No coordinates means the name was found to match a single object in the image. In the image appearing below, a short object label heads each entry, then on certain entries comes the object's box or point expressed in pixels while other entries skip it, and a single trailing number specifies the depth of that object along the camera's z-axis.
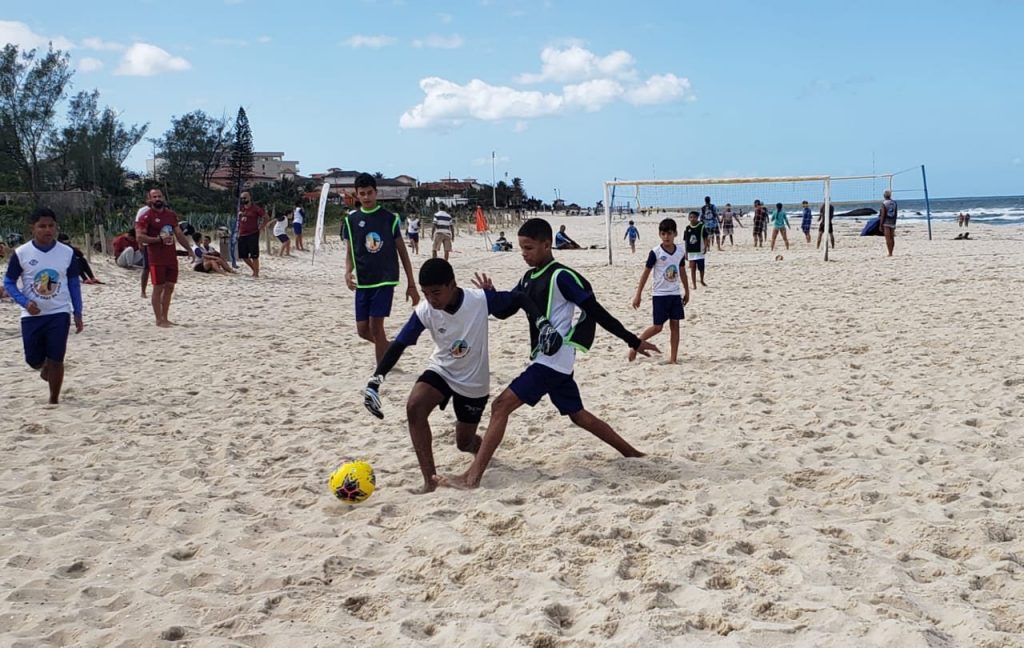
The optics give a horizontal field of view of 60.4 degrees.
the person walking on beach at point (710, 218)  24.98
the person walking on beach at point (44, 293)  6.44
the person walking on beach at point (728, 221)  28.77
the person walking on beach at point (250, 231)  16.50
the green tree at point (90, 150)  48.97
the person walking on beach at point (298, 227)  24.83
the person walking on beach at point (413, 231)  27.88
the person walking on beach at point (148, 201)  9.97
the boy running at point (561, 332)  4.61
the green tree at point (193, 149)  61.66
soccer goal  20.97
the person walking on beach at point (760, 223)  27.96
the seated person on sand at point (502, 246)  29.98
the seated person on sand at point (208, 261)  17.47
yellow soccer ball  4.45
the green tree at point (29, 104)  43.34
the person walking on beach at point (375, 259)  7.42
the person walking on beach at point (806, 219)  27.58
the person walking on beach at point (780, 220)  25.08
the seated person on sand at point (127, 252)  16.52
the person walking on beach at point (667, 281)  8.14
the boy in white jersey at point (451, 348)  4.55
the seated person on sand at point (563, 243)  30.15
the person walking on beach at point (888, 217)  20.00
